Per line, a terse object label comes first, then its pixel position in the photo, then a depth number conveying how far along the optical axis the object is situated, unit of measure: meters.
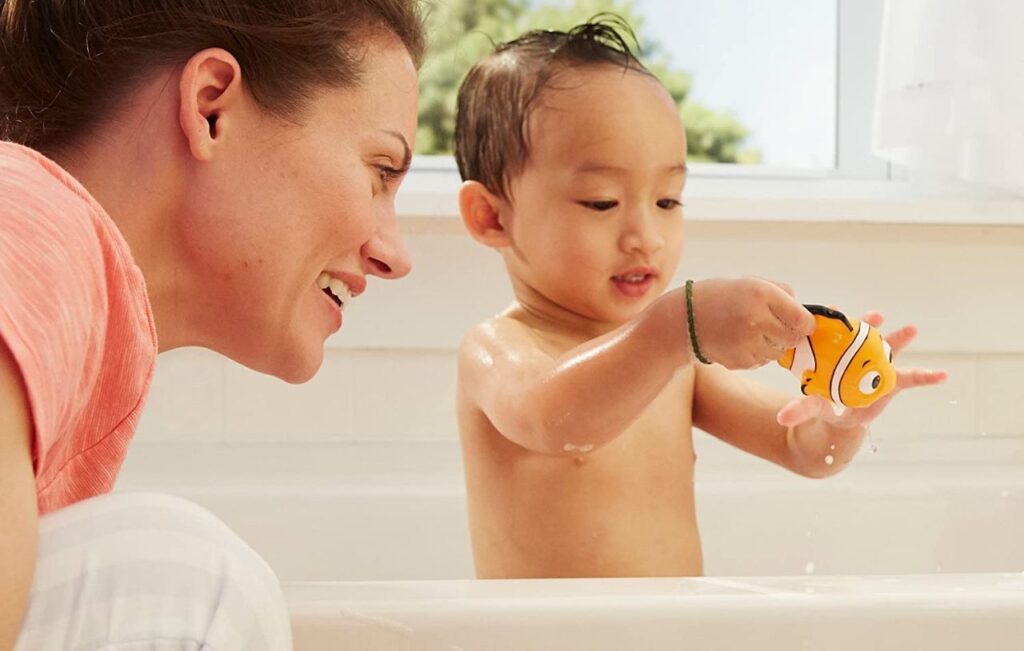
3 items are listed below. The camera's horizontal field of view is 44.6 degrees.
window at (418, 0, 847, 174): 1.99
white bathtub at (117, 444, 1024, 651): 1.50
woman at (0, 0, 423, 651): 0.56
